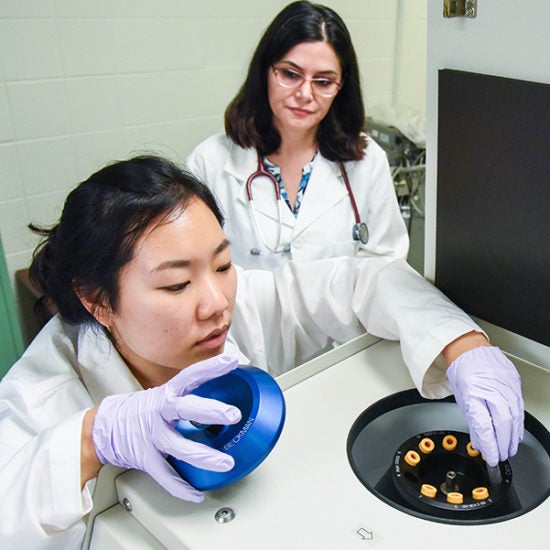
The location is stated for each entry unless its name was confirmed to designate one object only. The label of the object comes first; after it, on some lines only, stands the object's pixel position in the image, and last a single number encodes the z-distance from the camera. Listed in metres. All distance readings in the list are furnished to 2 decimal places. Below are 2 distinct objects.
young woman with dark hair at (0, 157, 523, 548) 0.74
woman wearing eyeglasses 1.86
